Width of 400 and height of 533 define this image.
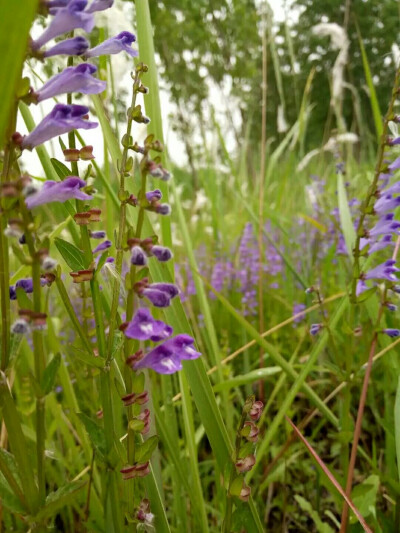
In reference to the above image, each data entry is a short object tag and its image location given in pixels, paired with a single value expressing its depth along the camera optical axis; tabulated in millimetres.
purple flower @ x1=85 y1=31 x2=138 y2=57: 184
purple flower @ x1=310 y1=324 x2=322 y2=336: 315
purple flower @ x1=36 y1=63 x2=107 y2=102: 155
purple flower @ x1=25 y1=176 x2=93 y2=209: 155
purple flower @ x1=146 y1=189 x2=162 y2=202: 169
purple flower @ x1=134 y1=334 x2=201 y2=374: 170
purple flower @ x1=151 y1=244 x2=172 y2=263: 154
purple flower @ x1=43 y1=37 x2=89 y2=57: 151
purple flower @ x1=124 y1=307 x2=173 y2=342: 155
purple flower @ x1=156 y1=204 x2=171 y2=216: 155
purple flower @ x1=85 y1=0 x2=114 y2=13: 158
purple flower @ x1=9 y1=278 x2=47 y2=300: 177
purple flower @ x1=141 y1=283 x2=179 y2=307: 158
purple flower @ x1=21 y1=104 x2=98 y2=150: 151
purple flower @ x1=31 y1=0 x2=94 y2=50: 146
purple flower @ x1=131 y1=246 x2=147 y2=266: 150
